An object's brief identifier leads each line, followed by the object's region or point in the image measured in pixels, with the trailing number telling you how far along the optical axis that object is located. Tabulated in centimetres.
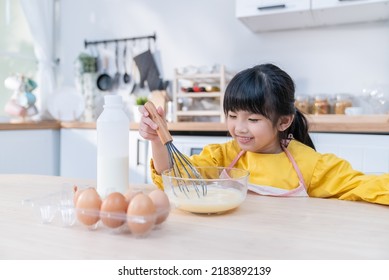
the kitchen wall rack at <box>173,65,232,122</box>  247
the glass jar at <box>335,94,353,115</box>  230
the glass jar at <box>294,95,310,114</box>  238
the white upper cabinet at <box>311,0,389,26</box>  205
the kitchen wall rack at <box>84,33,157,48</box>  294
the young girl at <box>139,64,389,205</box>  98
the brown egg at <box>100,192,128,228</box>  56
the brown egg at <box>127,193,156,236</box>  54
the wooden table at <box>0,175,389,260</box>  49
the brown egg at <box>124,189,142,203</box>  58
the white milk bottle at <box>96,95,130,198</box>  76
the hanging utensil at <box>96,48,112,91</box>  307
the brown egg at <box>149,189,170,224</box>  58
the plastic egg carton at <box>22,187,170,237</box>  55
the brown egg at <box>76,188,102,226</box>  58
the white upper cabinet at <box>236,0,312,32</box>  216
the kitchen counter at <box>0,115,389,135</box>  183
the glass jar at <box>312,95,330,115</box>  235
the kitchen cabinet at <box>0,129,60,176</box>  236
